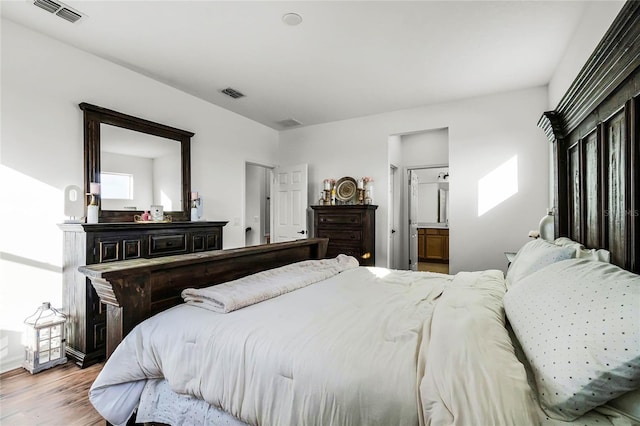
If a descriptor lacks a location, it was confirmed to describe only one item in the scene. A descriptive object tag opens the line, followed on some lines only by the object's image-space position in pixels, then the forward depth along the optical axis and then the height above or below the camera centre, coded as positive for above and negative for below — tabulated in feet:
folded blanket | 5.11 -1.43
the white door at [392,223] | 16.27 -0.60
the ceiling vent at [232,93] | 12.71 +5.18
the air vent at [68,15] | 7.79 +5.23
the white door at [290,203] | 17.24 +0.59
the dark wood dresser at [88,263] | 8.48 -1.57
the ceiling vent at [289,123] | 16.80 +5.17
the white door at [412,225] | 19.17 -0.78
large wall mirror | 9.98 +1.86
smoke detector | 7.93 +5.19
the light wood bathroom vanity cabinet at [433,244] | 24.36 -2.59
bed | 2.74 -1.60
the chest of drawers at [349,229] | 15.19 -0.84
